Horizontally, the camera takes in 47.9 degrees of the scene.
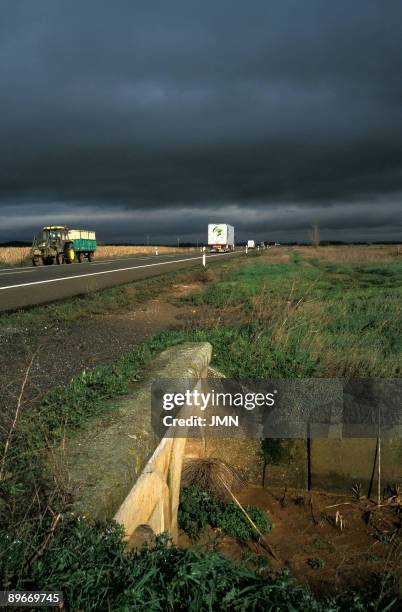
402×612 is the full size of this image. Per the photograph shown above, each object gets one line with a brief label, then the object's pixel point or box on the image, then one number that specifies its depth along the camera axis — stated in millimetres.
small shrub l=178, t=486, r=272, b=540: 4820
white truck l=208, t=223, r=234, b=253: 57812
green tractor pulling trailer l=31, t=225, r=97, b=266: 28864
